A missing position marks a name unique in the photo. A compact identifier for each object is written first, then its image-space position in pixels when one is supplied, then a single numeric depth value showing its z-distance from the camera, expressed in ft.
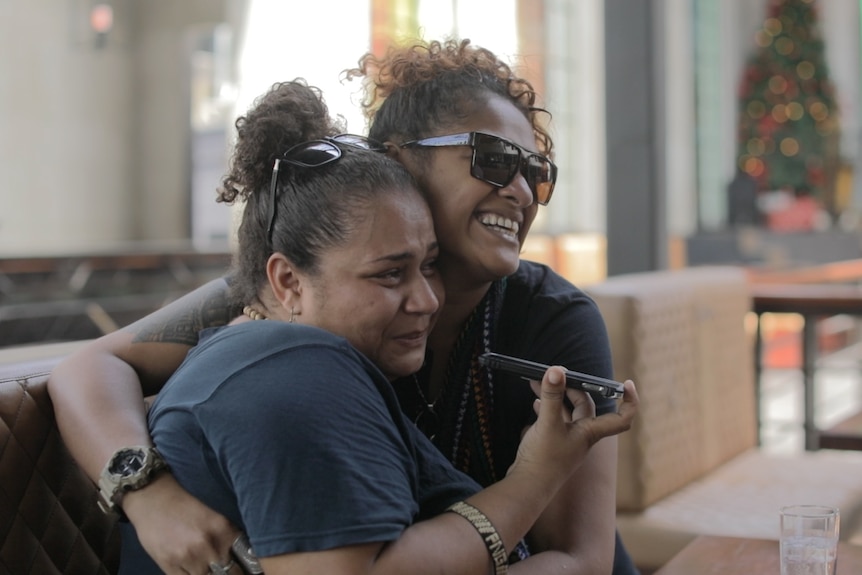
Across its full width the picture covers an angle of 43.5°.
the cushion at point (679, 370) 8.59
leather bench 4.49
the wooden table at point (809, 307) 11.92
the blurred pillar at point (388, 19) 29.71
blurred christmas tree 40.45
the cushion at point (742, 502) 8.11
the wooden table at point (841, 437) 11.09
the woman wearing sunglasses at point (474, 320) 4.30
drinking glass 3.86
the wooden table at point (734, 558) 4.45
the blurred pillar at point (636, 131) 11.78
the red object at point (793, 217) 37.47
